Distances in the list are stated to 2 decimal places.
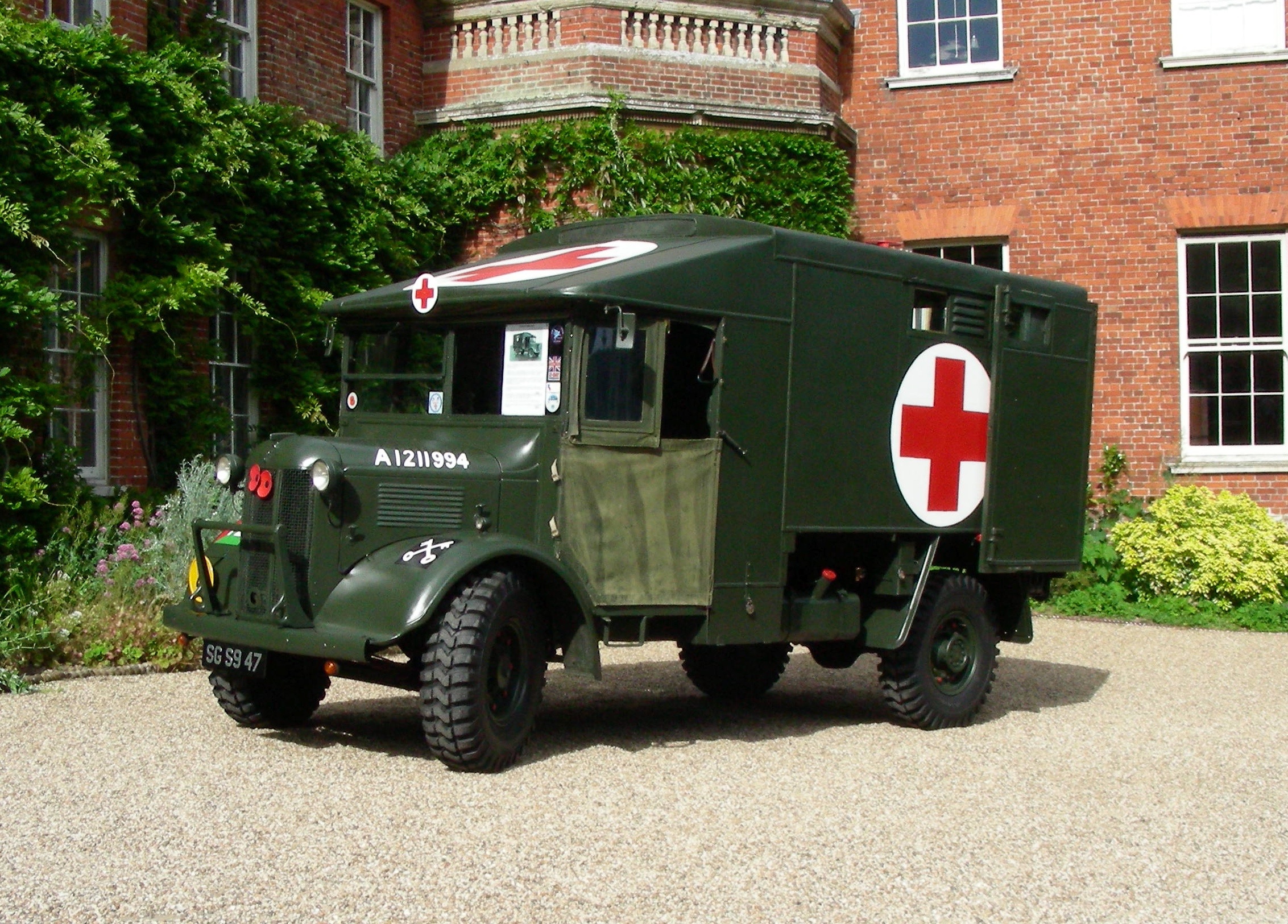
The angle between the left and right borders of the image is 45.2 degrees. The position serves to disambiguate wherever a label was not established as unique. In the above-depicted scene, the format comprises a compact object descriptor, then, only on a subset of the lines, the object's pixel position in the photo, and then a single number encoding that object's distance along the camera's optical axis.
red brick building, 14.75
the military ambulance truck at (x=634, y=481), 6.72
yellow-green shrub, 13.84
